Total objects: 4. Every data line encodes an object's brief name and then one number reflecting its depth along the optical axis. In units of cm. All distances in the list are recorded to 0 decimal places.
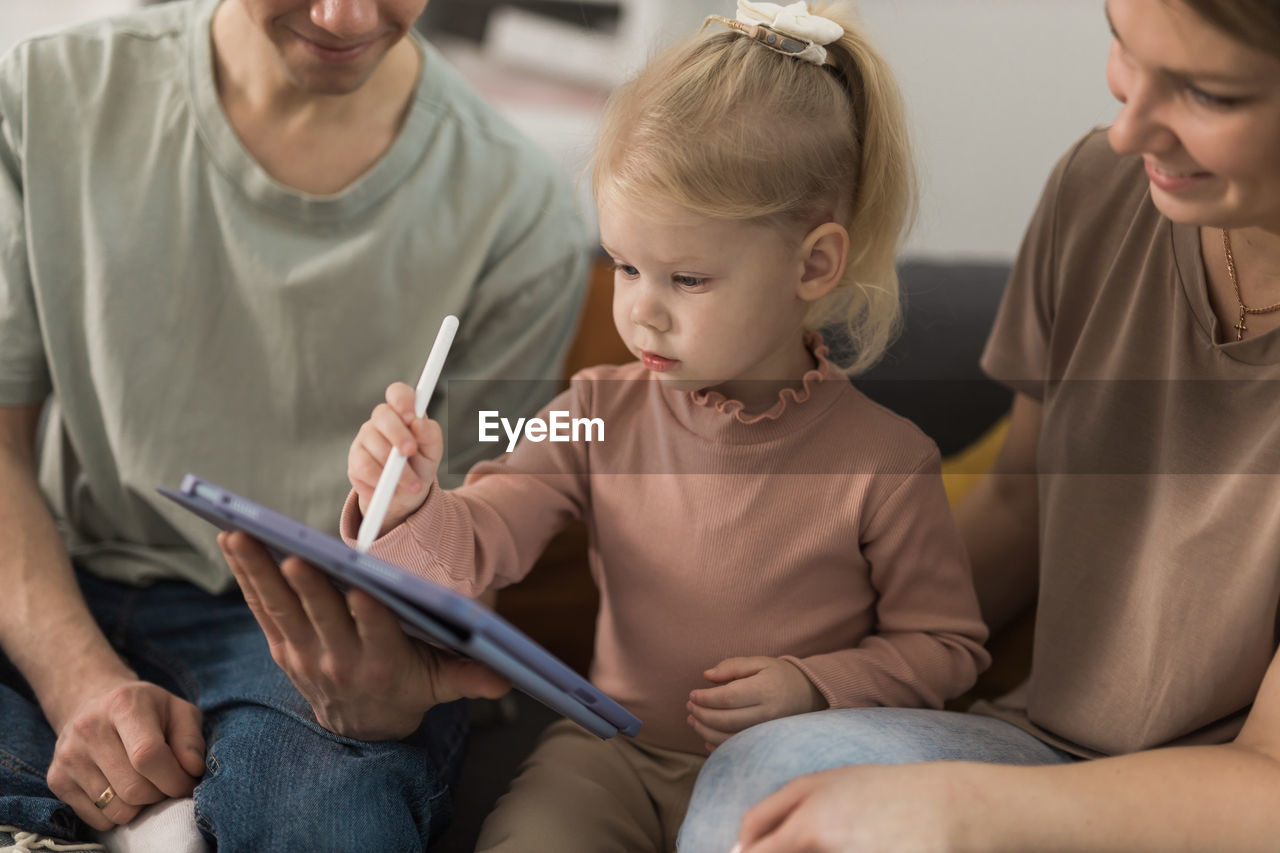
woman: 76
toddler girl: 93
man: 110
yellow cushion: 141
